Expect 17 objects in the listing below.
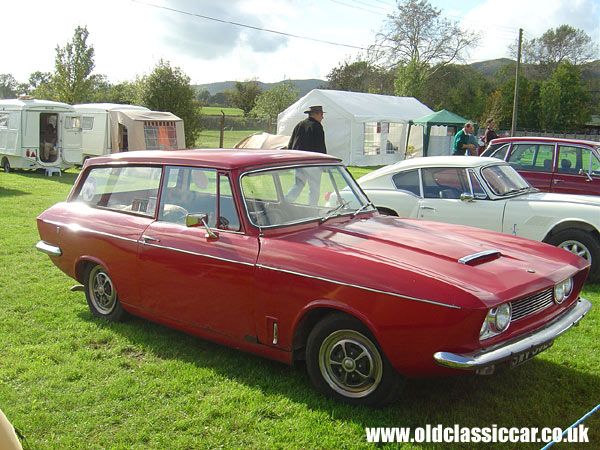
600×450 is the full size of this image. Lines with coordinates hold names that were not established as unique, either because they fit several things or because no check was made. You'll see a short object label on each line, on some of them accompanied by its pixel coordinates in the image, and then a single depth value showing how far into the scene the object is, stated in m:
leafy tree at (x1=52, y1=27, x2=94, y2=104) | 39.34
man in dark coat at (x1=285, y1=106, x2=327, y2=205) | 8.99
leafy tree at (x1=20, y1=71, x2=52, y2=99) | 41.69
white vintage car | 6.49
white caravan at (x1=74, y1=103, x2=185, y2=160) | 20.25
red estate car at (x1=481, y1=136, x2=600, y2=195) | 8.46
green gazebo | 24.47
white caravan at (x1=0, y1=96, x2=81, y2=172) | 18.83
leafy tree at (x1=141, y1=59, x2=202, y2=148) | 26.88
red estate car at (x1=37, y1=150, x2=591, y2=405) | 3.30
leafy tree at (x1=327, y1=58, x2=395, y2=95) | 61.60
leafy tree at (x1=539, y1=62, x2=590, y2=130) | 58.34
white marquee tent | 25.11
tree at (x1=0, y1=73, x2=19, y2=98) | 103.25
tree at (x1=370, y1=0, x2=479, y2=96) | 56.31
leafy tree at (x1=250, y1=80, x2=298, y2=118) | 39.81
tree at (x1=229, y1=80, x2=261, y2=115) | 75.12
